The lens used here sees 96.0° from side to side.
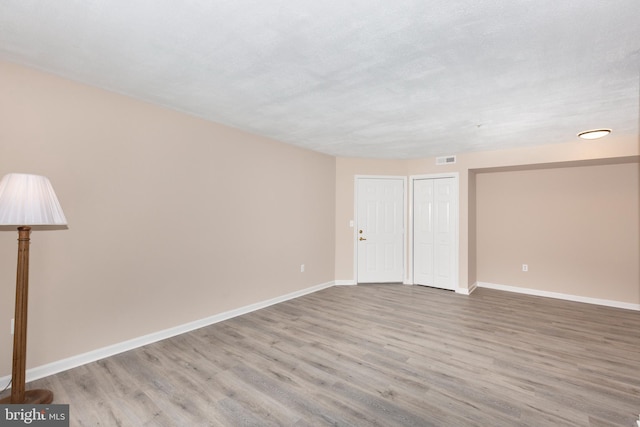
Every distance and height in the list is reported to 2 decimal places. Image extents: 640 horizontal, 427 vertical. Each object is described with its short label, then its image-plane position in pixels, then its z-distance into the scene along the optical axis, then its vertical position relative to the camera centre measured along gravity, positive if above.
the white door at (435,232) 5.16 -0.23
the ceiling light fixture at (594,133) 3.46 +1.06
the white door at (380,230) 5.58 -0.20
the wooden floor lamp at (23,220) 1.76 -0.01
